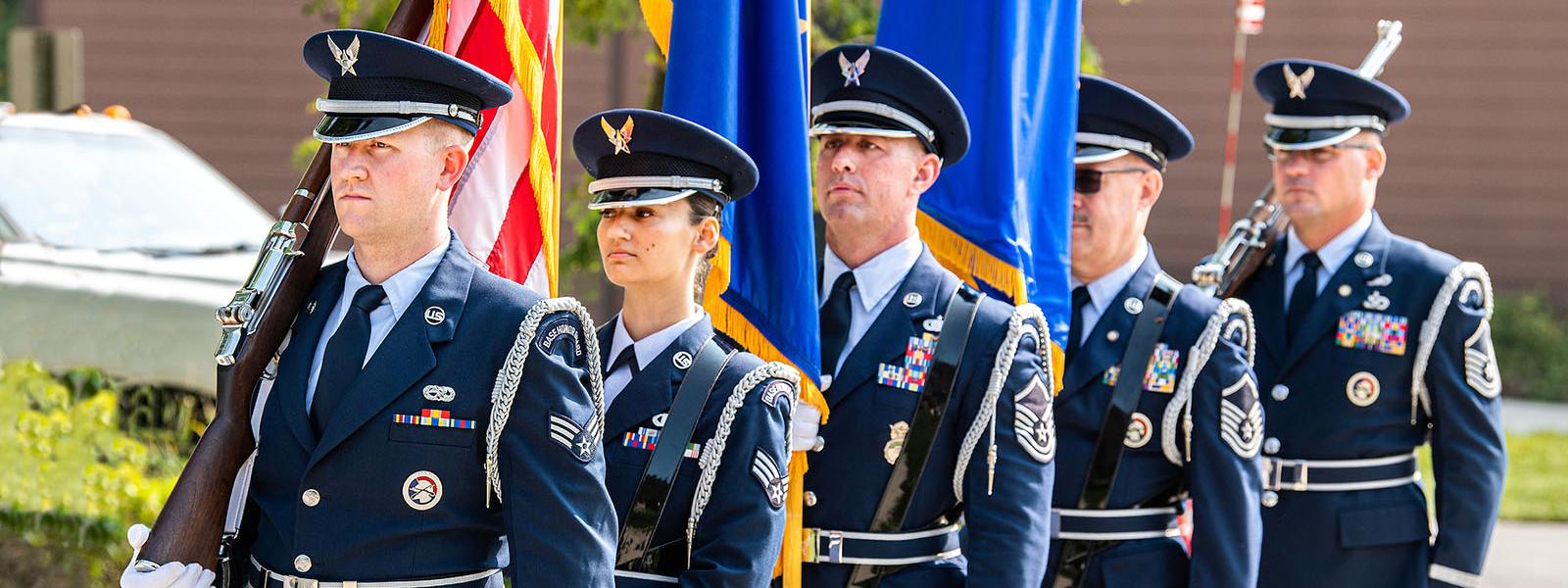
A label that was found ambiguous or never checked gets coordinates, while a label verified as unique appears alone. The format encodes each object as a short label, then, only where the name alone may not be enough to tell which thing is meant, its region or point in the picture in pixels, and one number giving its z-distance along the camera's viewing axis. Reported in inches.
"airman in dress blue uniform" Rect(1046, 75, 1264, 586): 321.7
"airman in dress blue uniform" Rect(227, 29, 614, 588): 217.6
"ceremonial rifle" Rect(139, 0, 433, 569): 218.4
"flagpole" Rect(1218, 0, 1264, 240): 655.1
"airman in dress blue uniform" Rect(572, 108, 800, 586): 248.4
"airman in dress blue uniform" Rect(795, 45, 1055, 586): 285.1
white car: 547.2
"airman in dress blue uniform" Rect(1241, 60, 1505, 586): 372.8
